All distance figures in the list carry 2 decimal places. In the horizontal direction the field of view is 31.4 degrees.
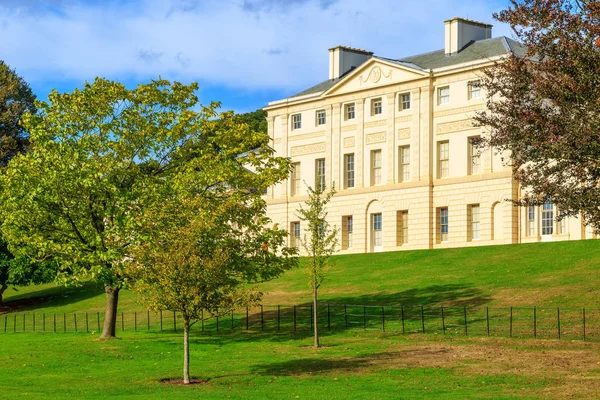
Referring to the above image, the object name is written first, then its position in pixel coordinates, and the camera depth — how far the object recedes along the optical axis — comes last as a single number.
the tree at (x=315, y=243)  48.56
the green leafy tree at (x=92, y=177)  48.28
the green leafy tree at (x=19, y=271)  77.25
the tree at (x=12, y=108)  87.56
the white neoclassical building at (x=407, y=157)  77.00
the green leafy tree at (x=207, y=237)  37.88
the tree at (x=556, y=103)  30.31
